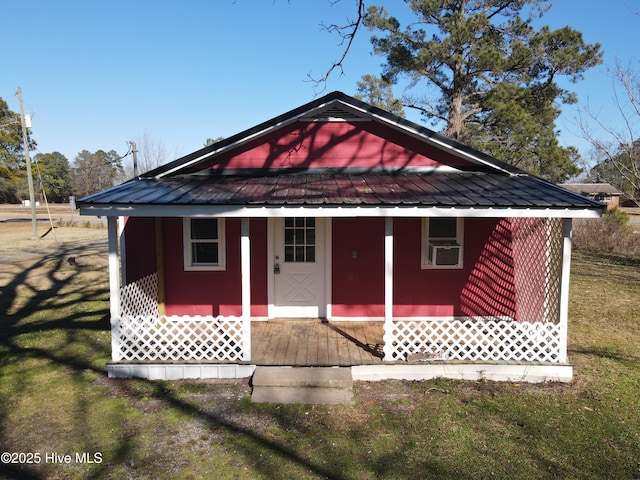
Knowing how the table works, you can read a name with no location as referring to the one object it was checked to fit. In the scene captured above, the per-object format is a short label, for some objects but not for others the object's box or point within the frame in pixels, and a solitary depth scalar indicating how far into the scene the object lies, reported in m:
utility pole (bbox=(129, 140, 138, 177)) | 19.48
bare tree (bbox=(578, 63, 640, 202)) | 13.77
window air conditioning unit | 7.66
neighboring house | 50.32
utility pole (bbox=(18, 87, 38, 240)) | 23.80
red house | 7.24
